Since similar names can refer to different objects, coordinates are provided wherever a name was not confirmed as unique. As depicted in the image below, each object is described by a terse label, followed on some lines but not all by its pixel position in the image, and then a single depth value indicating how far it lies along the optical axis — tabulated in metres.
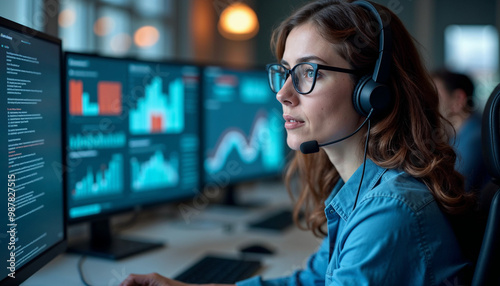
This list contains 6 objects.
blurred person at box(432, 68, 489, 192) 2.35
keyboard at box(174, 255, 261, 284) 1.17
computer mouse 1.42
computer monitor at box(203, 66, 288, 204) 1.83
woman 0.82
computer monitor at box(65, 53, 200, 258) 1.28
